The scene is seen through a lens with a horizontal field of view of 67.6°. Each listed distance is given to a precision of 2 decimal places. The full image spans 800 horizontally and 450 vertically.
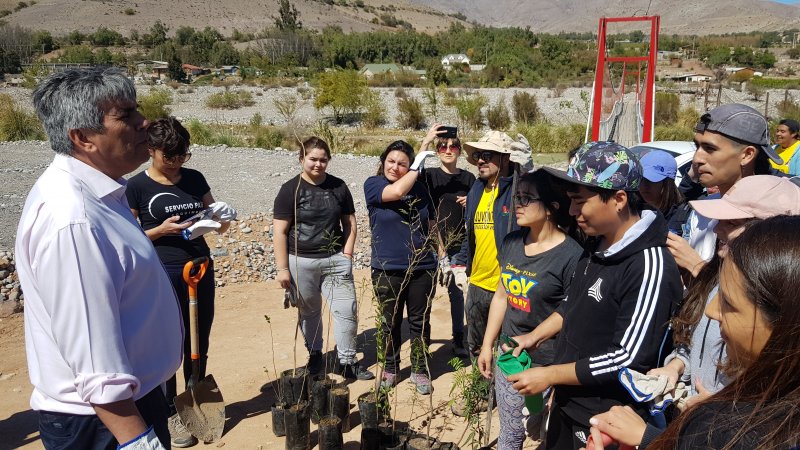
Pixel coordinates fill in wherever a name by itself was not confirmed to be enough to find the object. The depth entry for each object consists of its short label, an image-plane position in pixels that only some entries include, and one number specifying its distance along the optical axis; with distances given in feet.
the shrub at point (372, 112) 81.30
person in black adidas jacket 6.38
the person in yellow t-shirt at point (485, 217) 11.35
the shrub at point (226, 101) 97.71
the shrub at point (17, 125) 55.77
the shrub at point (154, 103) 65.51
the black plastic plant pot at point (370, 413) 11.25
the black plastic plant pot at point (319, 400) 12.12
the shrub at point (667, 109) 75.10
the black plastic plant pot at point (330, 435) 10.94
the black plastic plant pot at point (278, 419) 11.93
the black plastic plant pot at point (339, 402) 11.85
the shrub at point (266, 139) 57.74
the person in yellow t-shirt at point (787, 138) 22.55
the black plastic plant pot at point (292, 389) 12.60
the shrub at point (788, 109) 67.00
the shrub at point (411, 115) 80.43
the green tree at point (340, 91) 85.30
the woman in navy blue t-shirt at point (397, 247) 13.24
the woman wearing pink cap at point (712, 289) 6.31
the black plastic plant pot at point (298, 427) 11.23
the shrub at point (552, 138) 59.06
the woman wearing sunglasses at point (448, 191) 14.71
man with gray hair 5.32
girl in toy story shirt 8.74
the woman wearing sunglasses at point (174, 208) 11.35
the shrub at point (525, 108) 82.83
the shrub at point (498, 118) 77.56
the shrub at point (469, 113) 74.38
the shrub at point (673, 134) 59.16
